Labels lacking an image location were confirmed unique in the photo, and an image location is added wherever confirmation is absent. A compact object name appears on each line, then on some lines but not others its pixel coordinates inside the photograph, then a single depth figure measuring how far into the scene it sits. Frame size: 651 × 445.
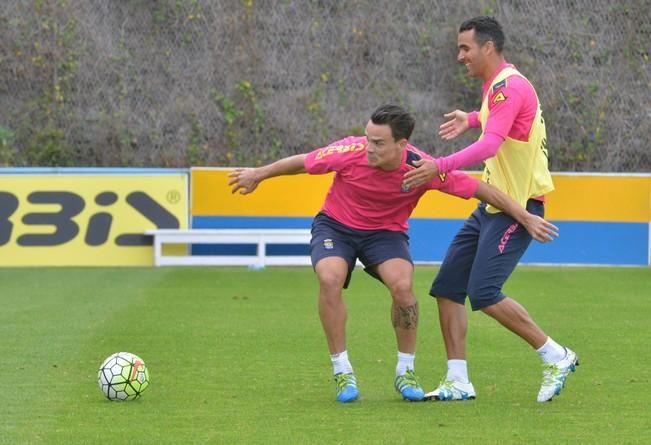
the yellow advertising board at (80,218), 34.94
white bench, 34.91
